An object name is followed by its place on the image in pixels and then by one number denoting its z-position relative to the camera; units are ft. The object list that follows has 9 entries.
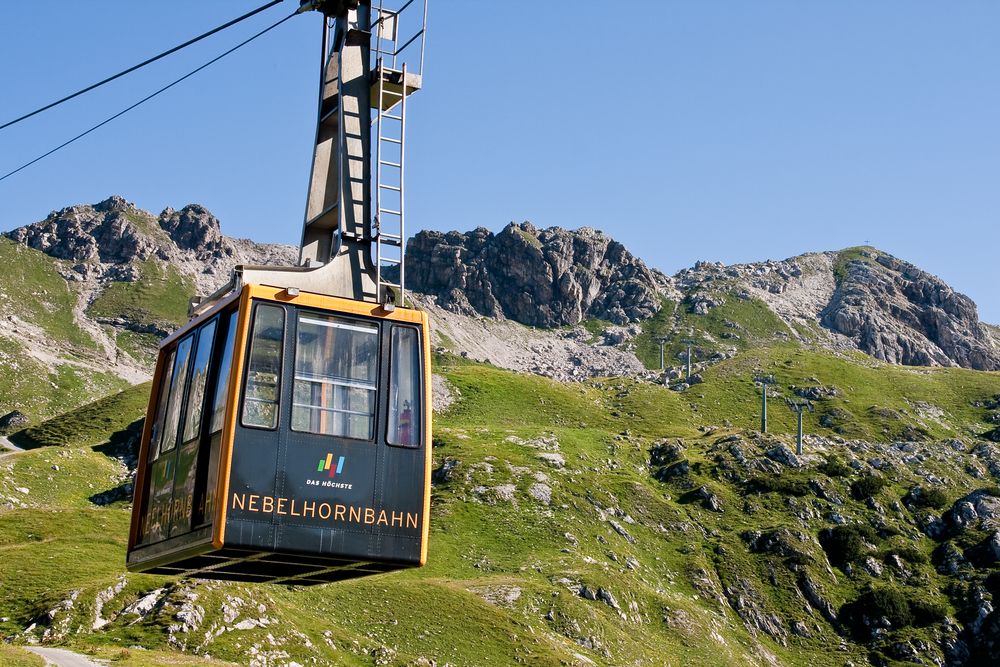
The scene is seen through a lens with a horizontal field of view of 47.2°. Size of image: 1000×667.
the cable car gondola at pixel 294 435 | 73.72
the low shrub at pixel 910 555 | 332.39
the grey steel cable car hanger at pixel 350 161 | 86.53
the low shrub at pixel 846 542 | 329.72
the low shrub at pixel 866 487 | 372.17
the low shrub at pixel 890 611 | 295.48
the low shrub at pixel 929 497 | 371.15
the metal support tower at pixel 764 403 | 489.75
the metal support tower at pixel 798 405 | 526.16
